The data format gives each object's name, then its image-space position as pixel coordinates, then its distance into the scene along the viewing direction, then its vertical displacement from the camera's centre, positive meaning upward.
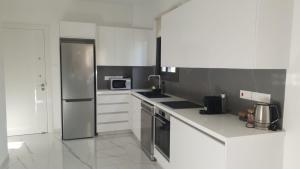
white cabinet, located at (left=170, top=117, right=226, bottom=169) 1.64 -0.71
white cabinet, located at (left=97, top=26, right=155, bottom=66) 4.14 +0.45
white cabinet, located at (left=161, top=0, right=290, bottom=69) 1.53 +0.31
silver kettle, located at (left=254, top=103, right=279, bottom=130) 1.72 -0.36
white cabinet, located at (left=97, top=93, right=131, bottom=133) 4.04 -0.84
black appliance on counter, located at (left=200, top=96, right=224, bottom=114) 2.27 -0.38
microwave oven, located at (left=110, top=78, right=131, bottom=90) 4.25 -0.30
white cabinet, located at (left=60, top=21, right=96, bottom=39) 3.82 +0.71
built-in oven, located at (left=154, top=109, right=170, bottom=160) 2.56 -0.80
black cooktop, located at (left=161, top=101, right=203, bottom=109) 2.62 -0.45
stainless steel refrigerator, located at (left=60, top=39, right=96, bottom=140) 3.77 -0.35
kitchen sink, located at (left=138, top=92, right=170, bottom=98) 3.50 -0.43
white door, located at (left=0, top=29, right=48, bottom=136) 4.01 -0.22
